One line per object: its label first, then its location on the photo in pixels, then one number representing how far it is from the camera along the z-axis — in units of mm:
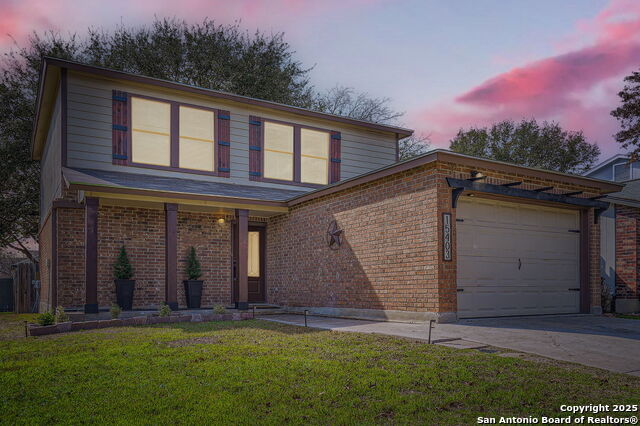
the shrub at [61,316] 9477
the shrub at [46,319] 8906
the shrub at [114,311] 10359
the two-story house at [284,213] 9633
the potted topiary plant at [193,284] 13039
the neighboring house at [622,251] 12578
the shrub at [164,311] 10414
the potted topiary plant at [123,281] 12039
